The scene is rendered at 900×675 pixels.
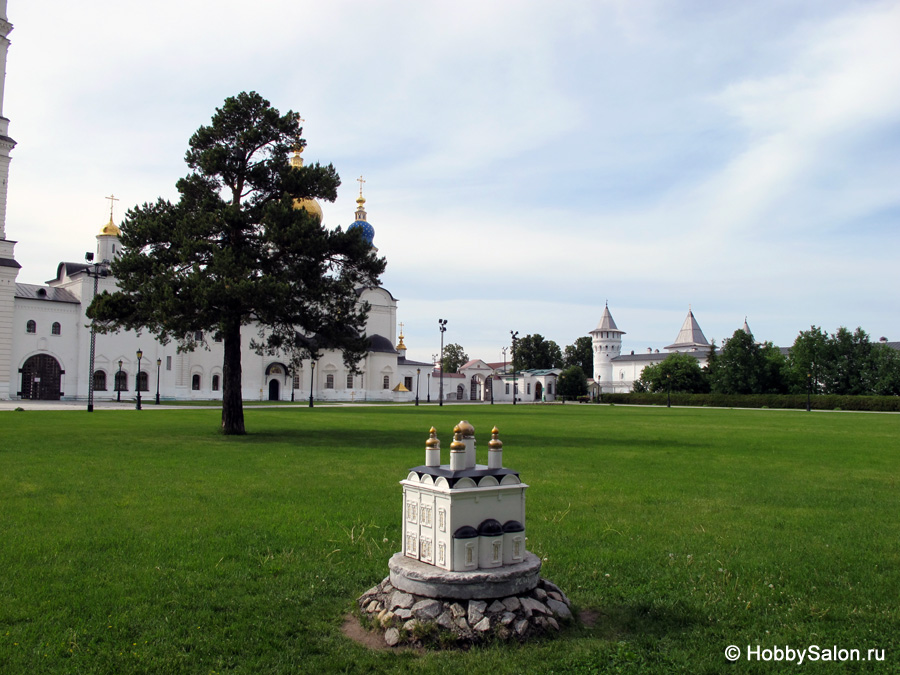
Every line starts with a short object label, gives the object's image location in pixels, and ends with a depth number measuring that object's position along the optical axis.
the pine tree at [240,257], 19.75
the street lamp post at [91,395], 35.12
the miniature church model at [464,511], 5.21
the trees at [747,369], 77.12
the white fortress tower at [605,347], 118.25
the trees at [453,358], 129.12
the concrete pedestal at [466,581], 5.07
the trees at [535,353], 118.38
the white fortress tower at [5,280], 45.81
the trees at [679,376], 85.12
